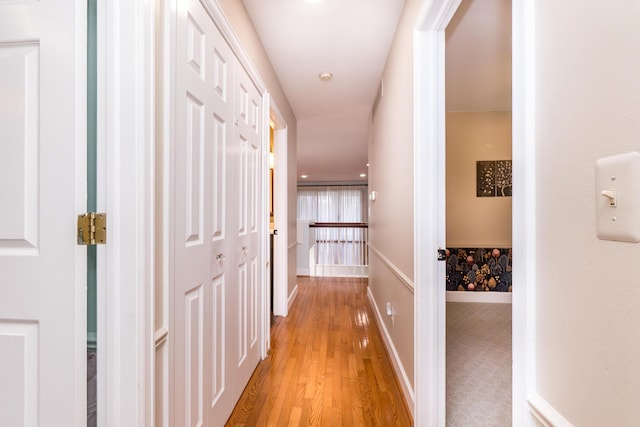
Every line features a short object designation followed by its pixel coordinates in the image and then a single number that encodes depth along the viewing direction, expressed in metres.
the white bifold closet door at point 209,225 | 1.19
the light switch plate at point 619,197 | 0.41
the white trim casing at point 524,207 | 0.62
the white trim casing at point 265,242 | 2.40
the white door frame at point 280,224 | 3.41
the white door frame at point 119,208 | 0.88
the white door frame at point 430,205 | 1.48
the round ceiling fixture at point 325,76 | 2.86
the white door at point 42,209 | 0.87
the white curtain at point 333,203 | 10.38
